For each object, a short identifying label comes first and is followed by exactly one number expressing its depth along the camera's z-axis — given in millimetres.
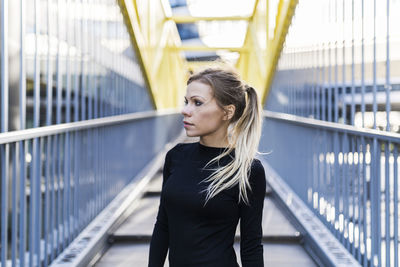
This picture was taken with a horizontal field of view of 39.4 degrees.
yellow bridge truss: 6512
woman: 1788
